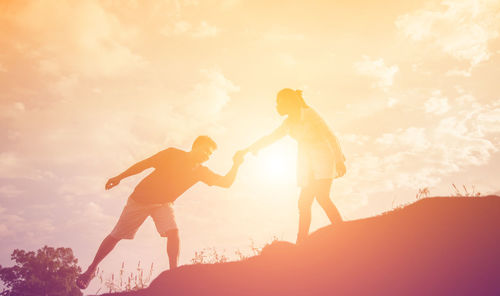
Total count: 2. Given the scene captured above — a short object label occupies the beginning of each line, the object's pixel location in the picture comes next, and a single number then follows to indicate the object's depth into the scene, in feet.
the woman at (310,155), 14.74
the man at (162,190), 17.25
